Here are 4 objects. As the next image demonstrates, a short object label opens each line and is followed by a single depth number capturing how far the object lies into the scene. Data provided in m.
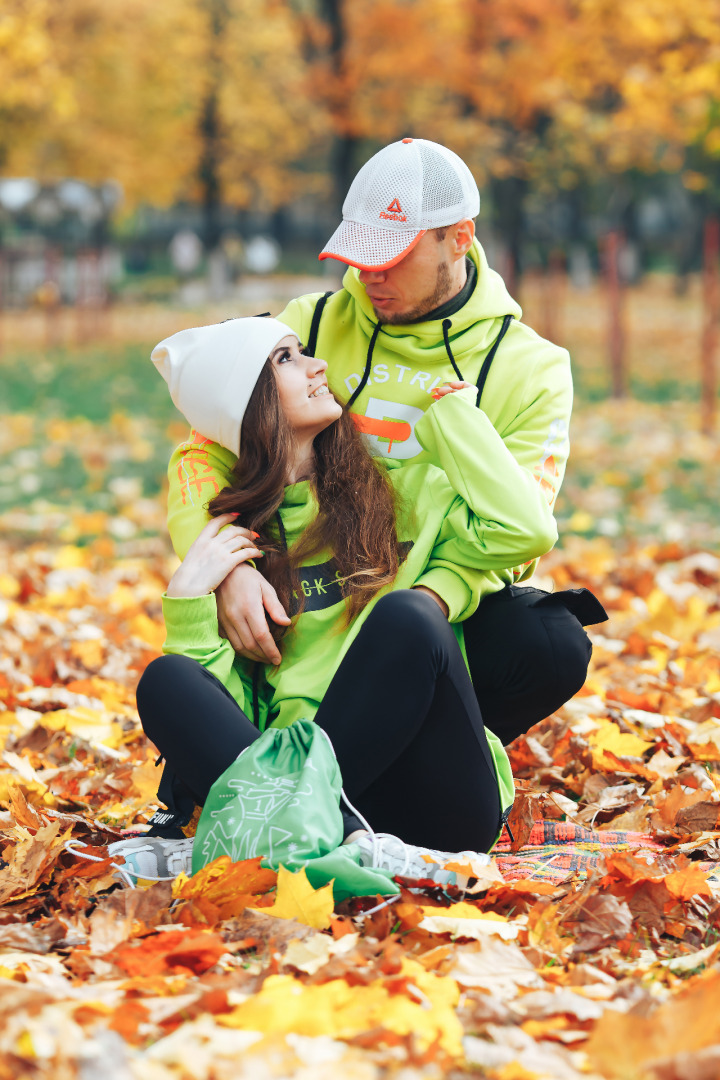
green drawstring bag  4.56
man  5.46
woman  4.84
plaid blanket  5.20
